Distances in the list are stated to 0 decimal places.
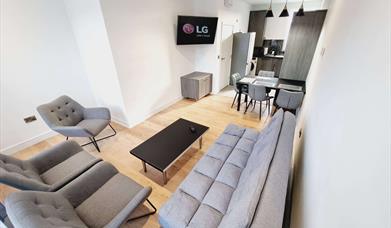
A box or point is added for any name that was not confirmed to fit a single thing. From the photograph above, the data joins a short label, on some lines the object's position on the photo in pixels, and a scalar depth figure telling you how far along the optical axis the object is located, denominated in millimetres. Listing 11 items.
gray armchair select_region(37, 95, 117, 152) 2346
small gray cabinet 4285
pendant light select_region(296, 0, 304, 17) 2935
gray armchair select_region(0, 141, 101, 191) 1296
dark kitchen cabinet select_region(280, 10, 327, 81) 3394
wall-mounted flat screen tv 3744
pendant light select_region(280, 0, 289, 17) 3080
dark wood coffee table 1933
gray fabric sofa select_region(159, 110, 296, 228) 943
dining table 3198
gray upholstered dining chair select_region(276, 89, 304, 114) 2920
